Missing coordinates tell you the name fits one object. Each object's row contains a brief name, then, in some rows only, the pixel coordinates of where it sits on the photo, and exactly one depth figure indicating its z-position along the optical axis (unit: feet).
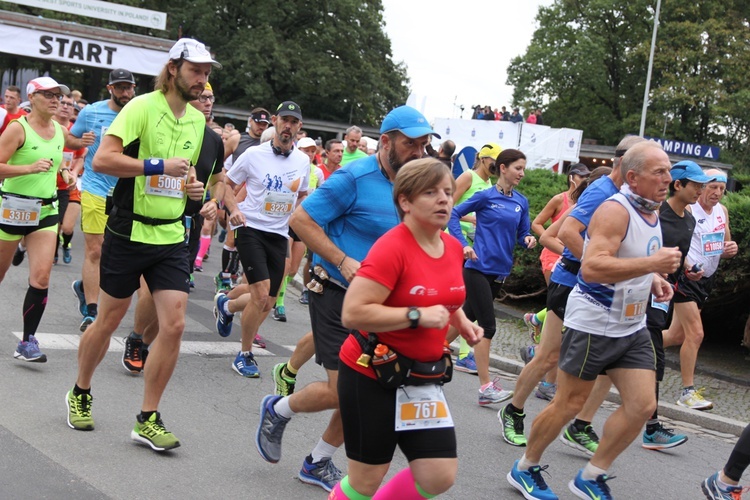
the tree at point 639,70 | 136.87
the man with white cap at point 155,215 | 16.89
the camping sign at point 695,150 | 126.82
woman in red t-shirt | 11.80
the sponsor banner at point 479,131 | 85.25
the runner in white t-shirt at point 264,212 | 25.09
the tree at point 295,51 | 150.00
